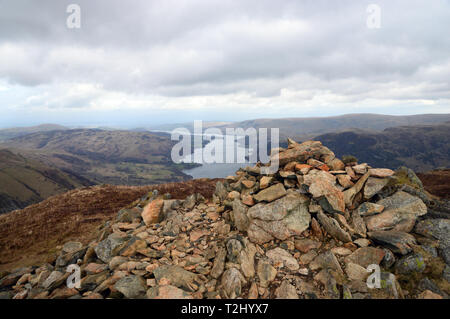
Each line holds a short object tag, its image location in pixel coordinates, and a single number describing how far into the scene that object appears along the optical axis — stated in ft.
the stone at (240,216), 40.32
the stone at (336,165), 44.29
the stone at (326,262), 29.50
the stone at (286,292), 26.78
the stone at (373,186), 38.83
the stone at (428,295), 24.93
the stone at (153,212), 47.80
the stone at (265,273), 28.90
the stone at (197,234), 39.63
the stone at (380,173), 41.39
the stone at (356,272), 28.19
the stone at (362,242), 32.04
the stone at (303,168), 41.83
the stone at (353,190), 38.09
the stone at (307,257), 31.60
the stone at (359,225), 33.65
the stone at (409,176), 43.38
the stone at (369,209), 36.17
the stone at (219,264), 30.45
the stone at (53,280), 31.83
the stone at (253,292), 27.02
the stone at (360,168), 42.13
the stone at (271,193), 40.32
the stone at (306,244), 33.32
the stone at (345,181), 40.04
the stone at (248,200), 42.04
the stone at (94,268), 33.65
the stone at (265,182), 43.41
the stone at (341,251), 31.53
